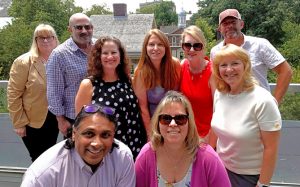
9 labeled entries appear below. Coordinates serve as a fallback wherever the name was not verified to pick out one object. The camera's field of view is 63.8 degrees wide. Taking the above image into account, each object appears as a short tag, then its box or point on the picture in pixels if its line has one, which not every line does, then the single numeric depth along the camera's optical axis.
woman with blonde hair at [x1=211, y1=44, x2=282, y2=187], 1.45
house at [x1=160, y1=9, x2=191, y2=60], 45.95
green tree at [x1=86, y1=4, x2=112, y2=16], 46.82
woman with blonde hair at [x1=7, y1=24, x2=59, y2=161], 2.17
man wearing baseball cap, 2.01
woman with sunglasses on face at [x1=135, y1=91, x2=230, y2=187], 1.40
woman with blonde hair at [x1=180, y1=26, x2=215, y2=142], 1.89
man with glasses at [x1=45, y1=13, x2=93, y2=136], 2.03
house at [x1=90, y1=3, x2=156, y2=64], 26.39
